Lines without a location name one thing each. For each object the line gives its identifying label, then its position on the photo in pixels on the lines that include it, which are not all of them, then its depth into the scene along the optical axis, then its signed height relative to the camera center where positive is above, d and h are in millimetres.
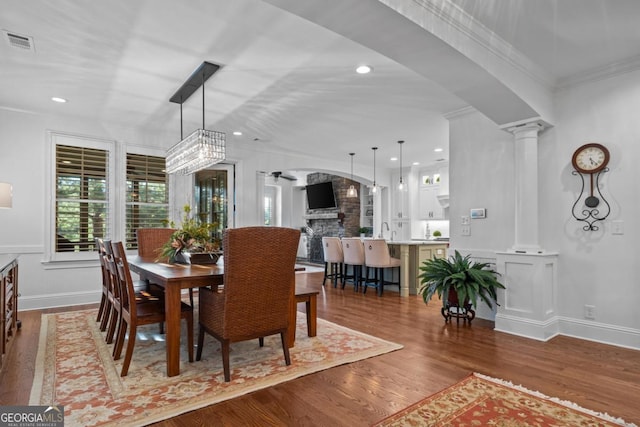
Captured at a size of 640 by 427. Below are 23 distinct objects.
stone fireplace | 10617 +40
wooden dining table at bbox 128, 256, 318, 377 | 2500 -454
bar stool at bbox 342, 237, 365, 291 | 6125 -623
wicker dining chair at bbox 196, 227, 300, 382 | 2451 -496
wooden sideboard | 2691 -714
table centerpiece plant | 3393 -226
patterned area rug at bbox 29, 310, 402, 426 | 2137 -1100
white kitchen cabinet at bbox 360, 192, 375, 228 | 10411 +347
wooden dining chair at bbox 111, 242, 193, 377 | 2582 -679
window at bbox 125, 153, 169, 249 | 5445 +410
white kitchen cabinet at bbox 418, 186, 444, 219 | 8766 +359
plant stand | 4004 -1075
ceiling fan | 12204 +1455
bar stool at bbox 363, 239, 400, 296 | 5688 -629
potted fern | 3789 -690
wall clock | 3455 +327
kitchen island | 5805 -664
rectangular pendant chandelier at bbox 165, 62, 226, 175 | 3598 +841
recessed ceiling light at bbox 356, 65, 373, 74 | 3406 +1431
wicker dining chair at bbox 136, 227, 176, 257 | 4461 -234
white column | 3732 +309
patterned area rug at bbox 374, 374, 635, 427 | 1994 -1121
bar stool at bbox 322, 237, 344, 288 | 6621 -622
